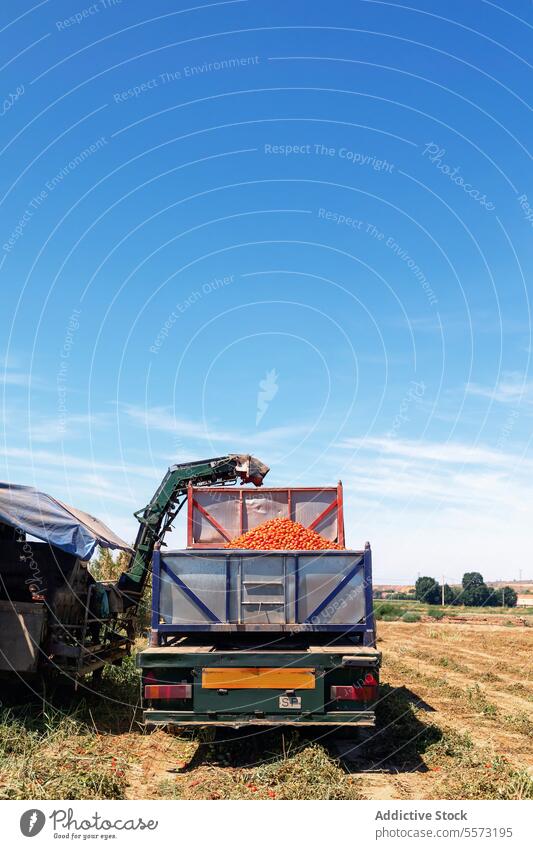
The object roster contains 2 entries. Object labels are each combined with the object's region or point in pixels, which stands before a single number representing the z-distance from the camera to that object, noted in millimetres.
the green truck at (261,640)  8688
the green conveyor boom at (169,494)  15703
